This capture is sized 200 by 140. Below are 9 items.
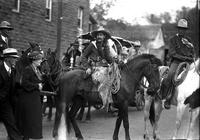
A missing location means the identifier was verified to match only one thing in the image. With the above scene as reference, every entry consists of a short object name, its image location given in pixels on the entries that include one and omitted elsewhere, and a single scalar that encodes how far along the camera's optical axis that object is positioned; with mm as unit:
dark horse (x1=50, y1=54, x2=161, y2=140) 15320
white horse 13582
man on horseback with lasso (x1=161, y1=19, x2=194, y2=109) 16436
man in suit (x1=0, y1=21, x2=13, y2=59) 17923
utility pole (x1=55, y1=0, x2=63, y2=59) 27157
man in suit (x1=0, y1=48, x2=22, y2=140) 12986
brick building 29879
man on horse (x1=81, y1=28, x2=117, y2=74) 15637
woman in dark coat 13341
